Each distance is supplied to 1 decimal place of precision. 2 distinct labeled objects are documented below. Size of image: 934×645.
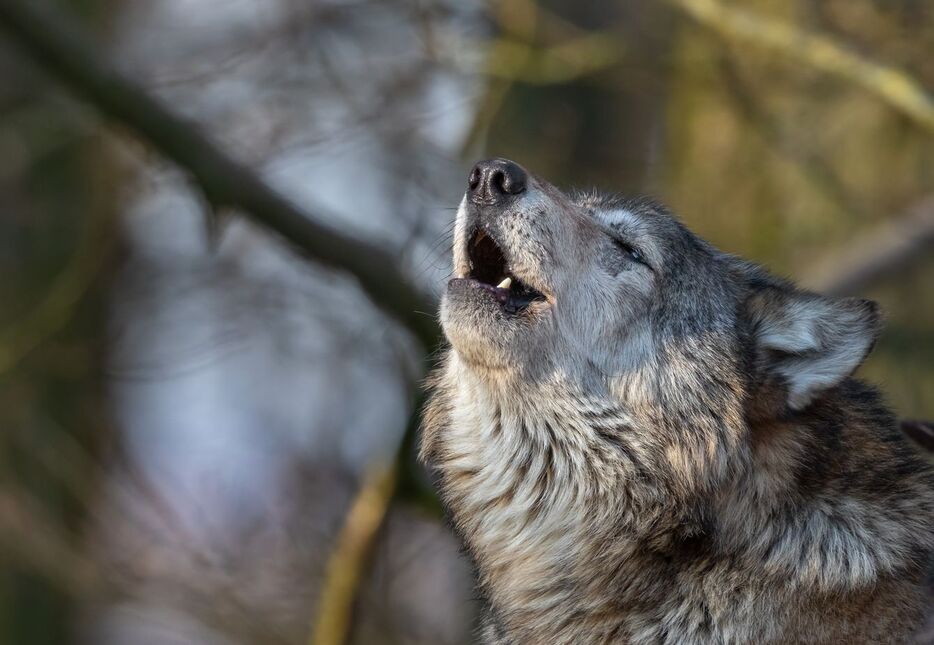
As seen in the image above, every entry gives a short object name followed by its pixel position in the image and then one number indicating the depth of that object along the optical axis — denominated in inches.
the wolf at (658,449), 300.2
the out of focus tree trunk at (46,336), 583.5
